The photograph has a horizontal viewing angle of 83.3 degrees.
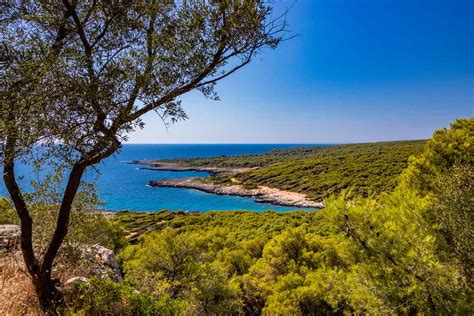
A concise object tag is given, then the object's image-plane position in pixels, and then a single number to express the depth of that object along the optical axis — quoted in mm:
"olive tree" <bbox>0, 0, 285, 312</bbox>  3521
